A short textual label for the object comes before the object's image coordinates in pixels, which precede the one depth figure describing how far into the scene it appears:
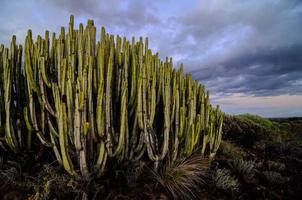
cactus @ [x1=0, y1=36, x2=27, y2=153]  3.57
